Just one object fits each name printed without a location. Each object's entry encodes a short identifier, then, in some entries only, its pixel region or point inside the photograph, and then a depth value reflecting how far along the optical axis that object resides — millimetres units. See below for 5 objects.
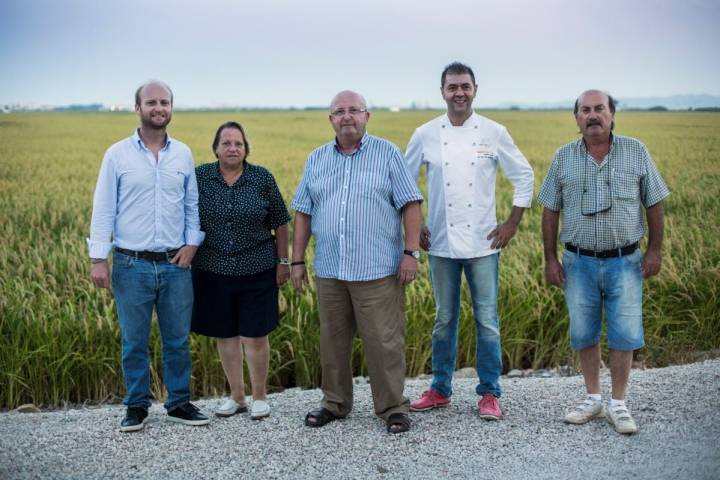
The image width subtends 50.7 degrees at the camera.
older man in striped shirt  4680
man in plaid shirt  4617
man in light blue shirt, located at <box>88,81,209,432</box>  4688
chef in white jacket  4906
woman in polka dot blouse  4867
